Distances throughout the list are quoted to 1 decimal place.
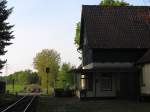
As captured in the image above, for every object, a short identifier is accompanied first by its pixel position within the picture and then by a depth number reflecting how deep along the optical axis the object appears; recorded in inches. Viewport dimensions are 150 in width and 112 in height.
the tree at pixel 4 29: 884.3
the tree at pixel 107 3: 1183.6
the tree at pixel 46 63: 1917.4
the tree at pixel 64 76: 1706.4
